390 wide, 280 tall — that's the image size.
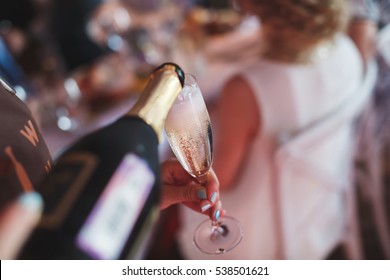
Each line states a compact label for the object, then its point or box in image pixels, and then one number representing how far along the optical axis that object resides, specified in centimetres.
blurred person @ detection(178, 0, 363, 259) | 104
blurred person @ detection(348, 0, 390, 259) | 134
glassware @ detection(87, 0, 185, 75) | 169
